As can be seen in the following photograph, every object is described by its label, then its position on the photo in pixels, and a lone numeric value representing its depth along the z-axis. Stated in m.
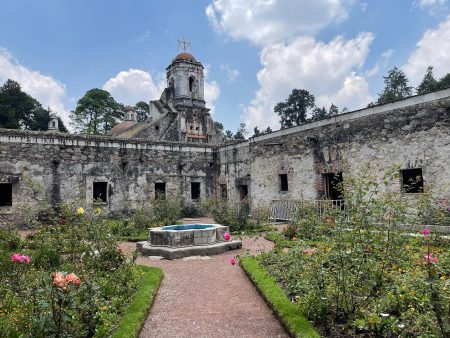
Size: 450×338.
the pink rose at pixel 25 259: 3.74
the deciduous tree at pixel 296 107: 51.16
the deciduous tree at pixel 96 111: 44.78
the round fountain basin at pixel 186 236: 8.89
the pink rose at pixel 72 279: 3.10
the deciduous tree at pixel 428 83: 35.69
